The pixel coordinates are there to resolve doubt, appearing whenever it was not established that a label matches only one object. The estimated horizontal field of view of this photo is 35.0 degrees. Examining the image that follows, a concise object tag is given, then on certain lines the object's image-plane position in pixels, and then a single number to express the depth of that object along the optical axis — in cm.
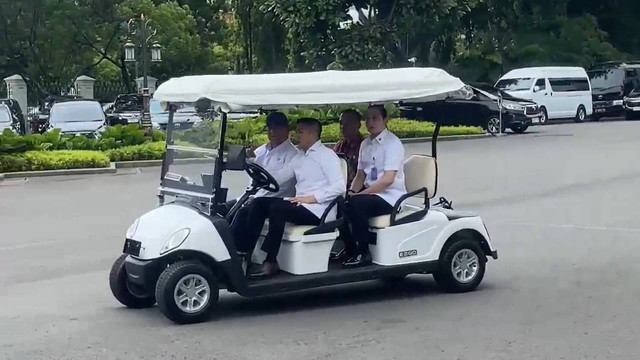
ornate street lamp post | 3002
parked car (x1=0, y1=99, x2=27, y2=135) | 2944
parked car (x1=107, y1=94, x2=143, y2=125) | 3612
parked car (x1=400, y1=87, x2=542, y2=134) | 3072
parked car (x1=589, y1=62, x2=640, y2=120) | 3822
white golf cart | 810
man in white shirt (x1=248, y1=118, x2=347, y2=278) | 838
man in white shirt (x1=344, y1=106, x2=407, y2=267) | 872
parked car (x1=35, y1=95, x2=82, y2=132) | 3581
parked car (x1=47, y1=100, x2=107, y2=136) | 2866
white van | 3584
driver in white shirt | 883
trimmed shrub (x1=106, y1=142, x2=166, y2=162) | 2412
